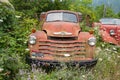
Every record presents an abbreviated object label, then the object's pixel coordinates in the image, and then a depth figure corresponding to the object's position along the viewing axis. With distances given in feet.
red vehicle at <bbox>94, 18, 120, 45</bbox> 20.89
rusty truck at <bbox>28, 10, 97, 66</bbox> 14.00
